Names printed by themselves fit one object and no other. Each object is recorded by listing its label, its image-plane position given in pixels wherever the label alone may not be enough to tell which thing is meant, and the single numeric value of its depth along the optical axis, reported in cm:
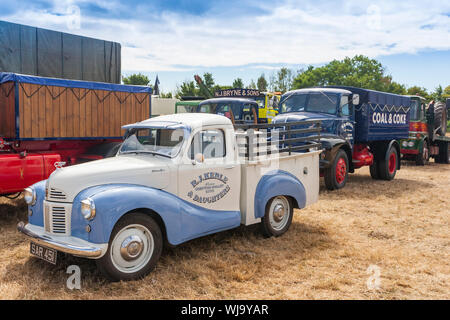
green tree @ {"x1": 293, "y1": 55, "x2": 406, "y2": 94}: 5309
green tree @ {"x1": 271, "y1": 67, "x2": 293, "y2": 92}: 5859
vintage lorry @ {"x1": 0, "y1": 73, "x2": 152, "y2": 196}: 651
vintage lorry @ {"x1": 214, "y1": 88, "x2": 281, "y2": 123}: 1831
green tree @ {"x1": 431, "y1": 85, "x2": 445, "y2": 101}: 4983
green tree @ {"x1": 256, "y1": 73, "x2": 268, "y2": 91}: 5873
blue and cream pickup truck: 402
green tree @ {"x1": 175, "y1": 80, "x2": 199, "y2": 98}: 4628
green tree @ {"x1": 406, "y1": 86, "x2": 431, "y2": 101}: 5184
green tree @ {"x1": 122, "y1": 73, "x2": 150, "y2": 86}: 5312
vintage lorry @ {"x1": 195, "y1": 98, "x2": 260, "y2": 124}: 1445
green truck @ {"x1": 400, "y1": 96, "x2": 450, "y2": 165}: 1562
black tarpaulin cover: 1027
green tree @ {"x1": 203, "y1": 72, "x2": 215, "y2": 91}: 4759
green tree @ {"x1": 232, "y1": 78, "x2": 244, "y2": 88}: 4946
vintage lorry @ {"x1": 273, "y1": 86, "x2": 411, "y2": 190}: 976
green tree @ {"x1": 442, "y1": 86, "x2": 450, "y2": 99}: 4952
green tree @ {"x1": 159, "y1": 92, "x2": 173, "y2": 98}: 4756
